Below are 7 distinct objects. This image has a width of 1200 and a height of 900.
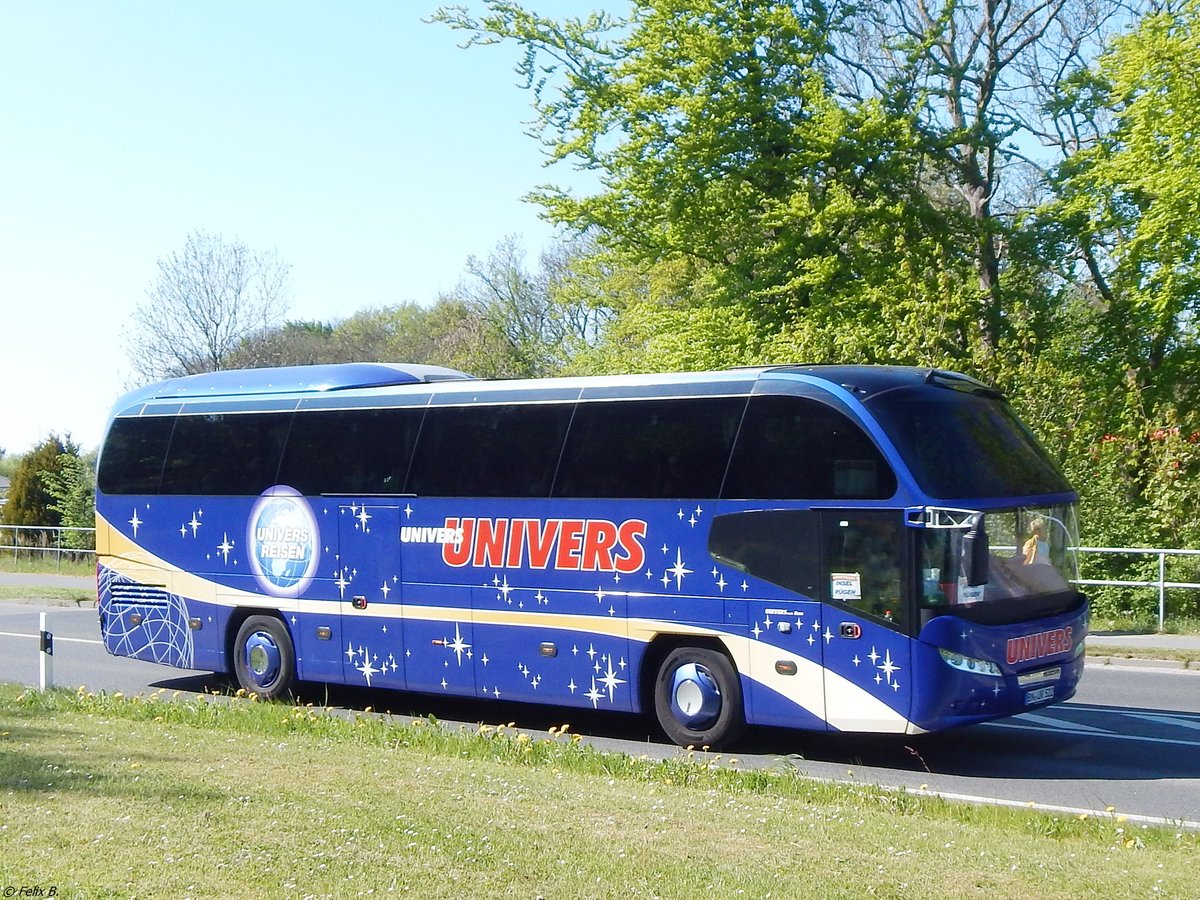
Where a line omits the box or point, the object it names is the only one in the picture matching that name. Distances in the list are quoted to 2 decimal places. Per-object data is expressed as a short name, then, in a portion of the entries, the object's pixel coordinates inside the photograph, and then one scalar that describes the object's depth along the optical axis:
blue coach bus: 11.22
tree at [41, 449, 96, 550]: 41.53
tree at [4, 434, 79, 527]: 45.25
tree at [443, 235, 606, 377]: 69.25
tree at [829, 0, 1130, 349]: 30.17
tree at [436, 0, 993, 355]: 28.58
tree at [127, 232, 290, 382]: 59.88
